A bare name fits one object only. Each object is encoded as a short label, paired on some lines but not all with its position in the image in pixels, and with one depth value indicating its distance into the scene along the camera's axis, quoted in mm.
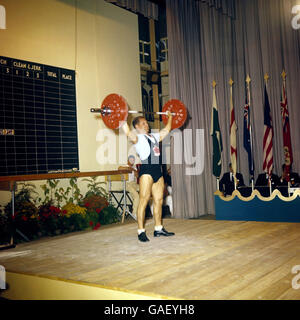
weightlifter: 3867
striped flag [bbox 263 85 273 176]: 5789
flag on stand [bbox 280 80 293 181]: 5914
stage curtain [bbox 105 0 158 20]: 5564
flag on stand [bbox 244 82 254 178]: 5992
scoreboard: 4957
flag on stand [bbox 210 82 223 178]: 6027
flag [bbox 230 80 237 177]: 5938
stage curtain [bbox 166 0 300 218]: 6113
